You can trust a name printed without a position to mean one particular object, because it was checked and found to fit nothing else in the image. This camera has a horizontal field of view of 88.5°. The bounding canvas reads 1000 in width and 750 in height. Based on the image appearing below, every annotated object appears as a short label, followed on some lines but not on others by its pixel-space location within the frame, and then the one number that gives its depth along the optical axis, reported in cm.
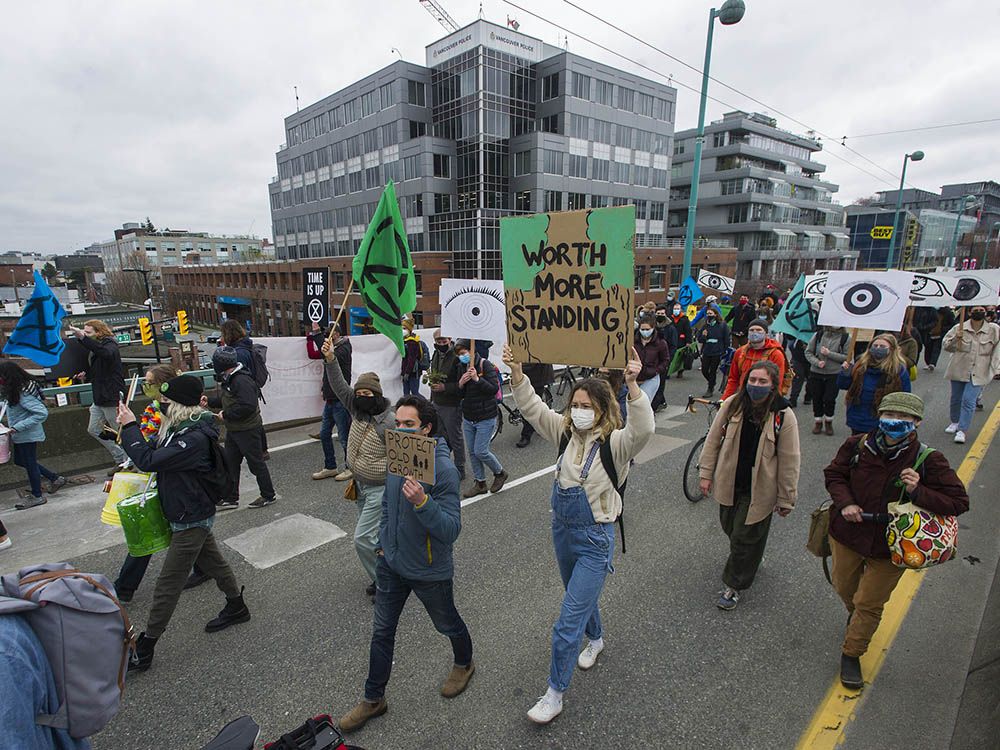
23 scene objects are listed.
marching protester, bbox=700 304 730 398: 1057
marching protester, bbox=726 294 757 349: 1270
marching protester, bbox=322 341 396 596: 378
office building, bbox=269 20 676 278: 4778
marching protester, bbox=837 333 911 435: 588
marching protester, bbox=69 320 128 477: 640
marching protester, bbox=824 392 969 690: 298
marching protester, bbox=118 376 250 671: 341
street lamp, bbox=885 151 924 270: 2423
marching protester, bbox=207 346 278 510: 538
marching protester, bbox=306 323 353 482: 669
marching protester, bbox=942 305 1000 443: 752
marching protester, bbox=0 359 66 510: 571
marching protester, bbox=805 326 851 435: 791
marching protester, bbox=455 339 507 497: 601
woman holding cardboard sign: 297
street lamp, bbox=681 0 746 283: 1109
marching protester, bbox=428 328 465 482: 617
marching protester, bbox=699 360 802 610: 372
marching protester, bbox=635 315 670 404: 790
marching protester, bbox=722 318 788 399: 629
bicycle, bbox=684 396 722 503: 593
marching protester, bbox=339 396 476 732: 288
